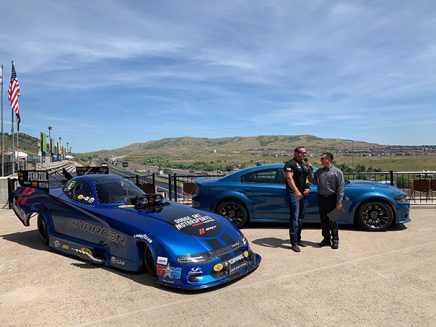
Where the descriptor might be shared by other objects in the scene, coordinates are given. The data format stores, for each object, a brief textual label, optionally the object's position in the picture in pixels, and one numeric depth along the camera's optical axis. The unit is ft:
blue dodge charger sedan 24.16
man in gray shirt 20.45
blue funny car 14.34
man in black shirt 20.12
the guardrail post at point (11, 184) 37.22
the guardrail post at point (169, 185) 38.50
